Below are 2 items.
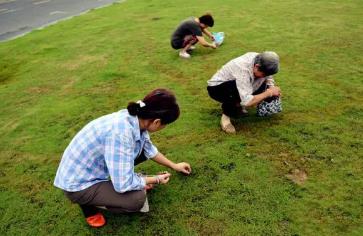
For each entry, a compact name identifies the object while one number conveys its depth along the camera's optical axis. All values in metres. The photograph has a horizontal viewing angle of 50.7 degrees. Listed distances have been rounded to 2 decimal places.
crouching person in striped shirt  3.79
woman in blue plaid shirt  2.66
